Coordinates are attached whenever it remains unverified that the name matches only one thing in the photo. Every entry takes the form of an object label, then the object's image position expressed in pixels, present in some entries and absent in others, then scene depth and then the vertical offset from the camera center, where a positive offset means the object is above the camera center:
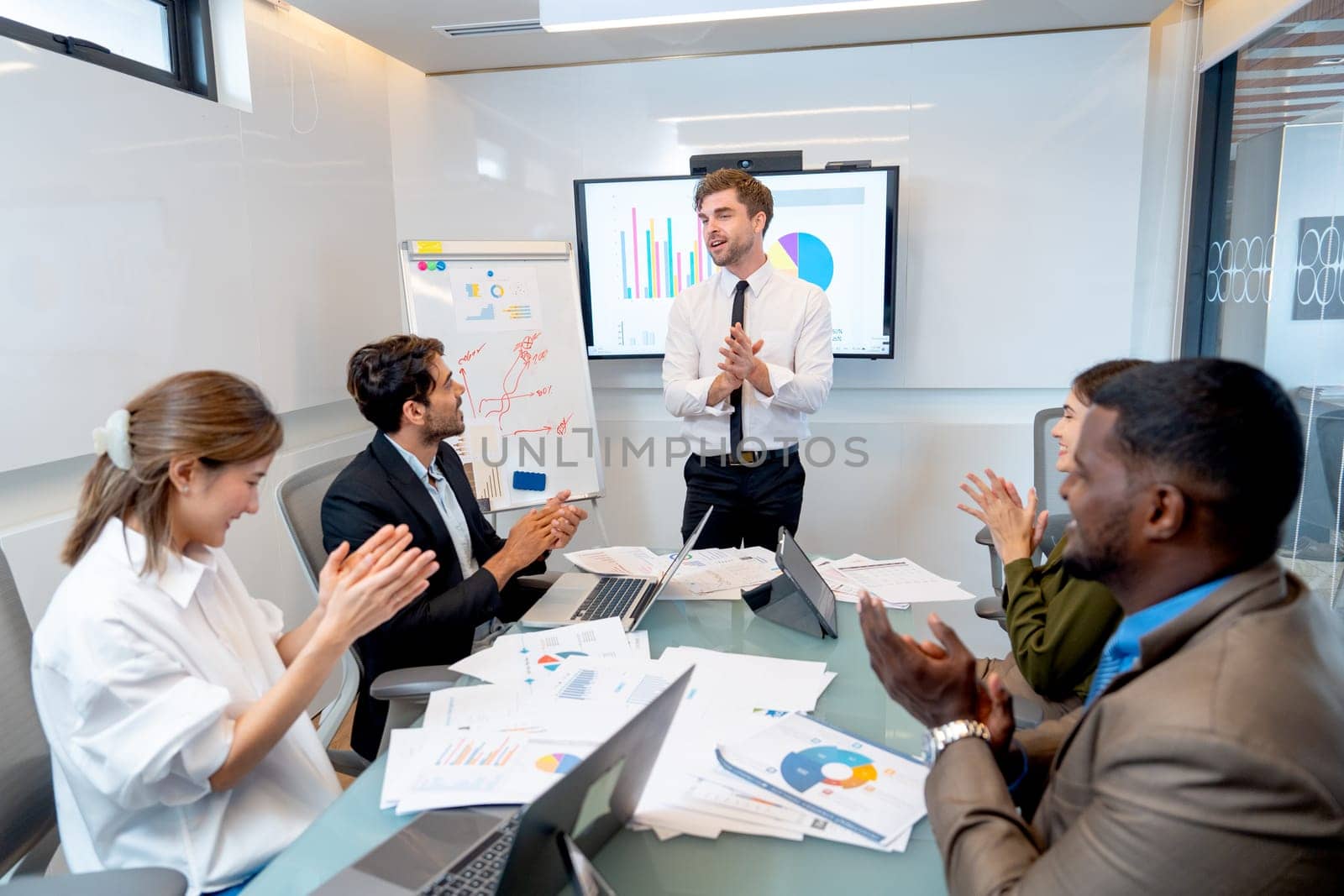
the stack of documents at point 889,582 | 1.97 -0.68
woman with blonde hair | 1.15 -0.49
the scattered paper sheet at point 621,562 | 2.15 -0.66
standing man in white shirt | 2.94 -0.27
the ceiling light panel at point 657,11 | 2.49 +0.82
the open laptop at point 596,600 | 1.85 -0.66
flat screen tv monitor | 3.50 +0.19
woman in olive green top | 1.55 -0.57
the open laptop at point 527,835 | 0.84 -0.61
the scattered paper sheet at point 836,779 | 1.11 -0.66
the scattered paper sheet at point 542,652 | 1.55 -0.65
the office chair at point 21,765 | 1.25 -0.67
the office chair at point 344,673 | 1.59 -0.67
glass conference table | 1.02 -0.67
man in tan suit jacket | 0.76 -0.38
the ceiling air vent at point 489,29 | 3.19 +1.00
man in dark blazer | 1.90 -0.51
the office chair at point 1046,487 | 2.68 -0.60
